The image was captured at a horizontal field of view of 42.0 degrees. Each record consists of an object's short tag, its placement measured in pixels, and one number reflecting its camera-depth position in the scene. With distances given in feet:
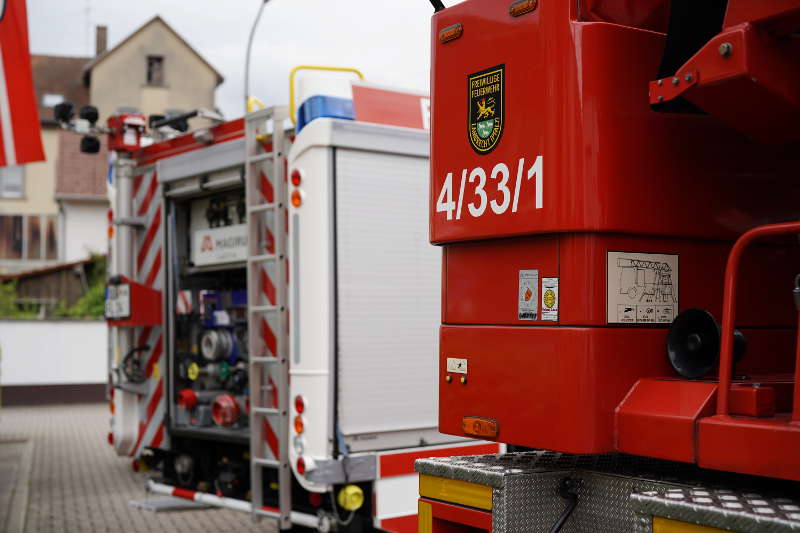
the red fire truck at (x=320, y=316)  19.94
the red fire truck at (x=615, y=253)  9.23
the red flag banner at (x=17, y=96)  23.16
